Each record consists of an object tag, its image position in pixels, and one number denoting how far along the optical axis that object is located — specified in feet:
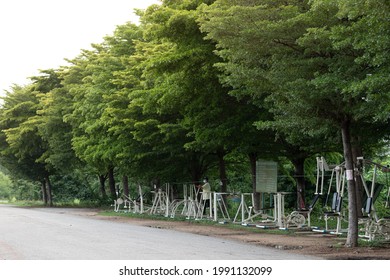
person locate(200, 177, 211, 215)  91.44
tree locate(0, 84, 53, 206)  172.04
